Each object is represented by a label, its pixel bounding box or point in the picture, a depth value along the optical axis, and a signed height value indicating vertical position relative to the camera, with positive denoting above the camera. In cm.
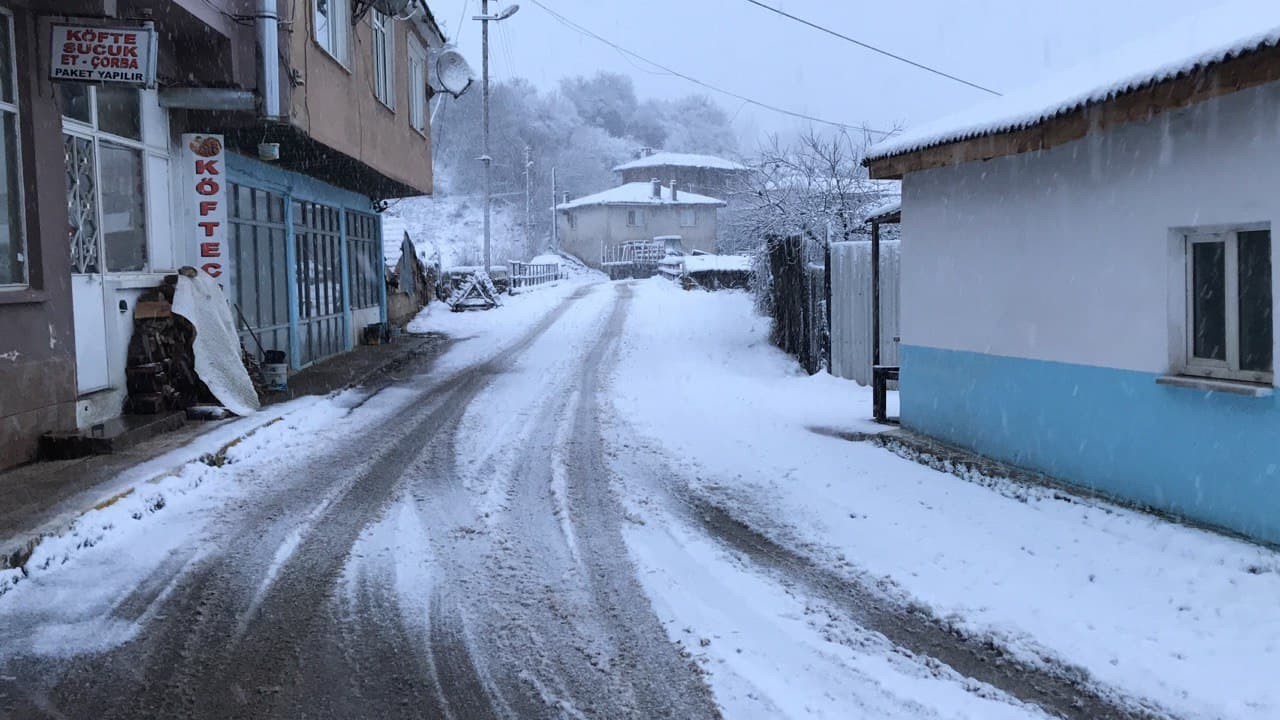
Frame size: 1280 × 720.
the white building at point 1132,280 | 619 +11
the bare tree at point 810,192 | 1797 +208
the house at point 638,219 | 7206 +629
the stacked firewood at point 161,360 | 1045 -50
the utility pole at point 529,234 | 7788 +627
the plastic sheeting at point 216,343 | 1120 -35
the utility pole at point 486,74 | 3631 +896
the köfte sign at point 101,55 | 865 +233
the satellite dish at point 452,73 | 2138 +516
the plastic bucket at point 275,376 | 1332 -87
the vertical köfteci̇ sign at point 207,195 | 1173 +142
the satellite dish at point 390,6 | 1606 +507
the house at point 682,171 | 8825 +1198
